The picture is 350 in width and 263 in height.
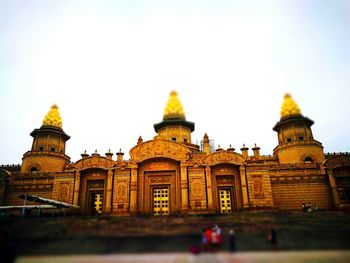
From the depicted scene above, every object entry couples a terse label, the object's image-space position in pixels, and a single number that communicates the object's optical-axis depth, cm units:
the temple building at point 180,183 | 2641
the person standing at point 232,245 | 1282
